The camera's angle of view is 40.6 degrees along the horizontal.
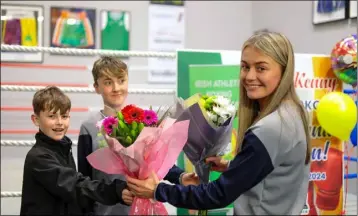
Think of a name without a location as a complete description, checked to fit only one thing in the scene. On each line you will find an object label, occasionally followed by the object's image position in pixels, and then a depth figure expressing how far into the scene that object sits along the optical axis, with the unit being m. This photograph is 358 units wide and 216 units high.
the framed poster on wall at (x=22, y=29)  4.97
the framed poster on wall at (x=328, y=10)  4.18
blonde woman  1.42
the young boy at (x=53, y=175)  1.66
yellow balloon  2.51
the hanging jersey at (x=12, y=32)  4.98
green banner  2.79
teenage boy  1.94
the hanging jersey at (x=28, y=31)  5.02
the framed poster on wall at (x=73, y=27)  5.11
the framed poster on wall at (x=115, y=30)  5.28
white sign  5.41
